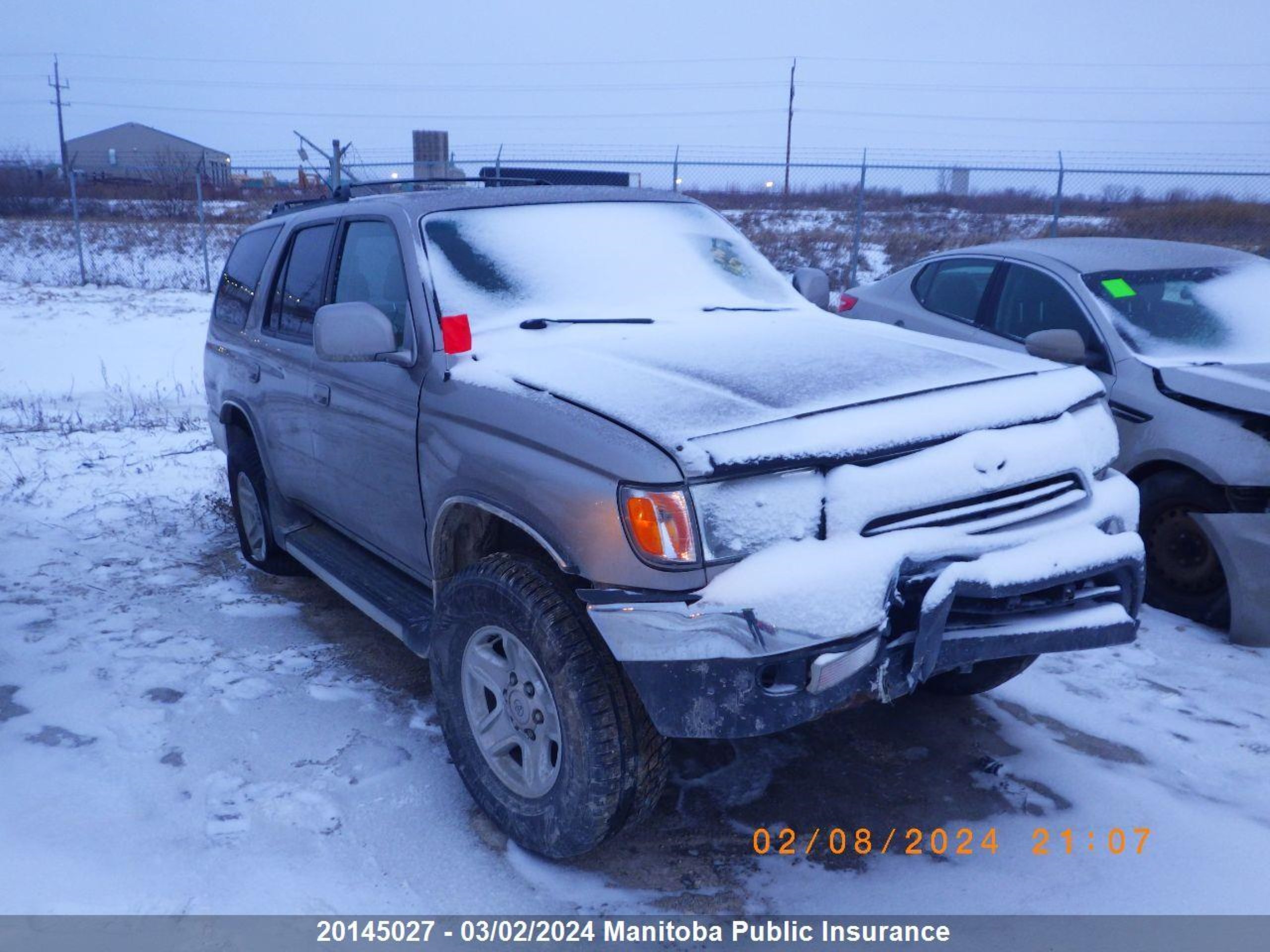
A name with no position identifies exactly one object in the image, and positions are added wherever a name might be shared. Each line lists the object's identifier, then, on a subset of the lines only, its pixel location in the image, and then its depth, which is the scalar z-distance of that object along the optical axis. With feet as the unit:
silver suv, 7.80
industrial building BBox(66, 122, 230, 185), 151.64
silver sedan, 13.84
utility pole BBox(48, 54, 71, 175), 179.35
